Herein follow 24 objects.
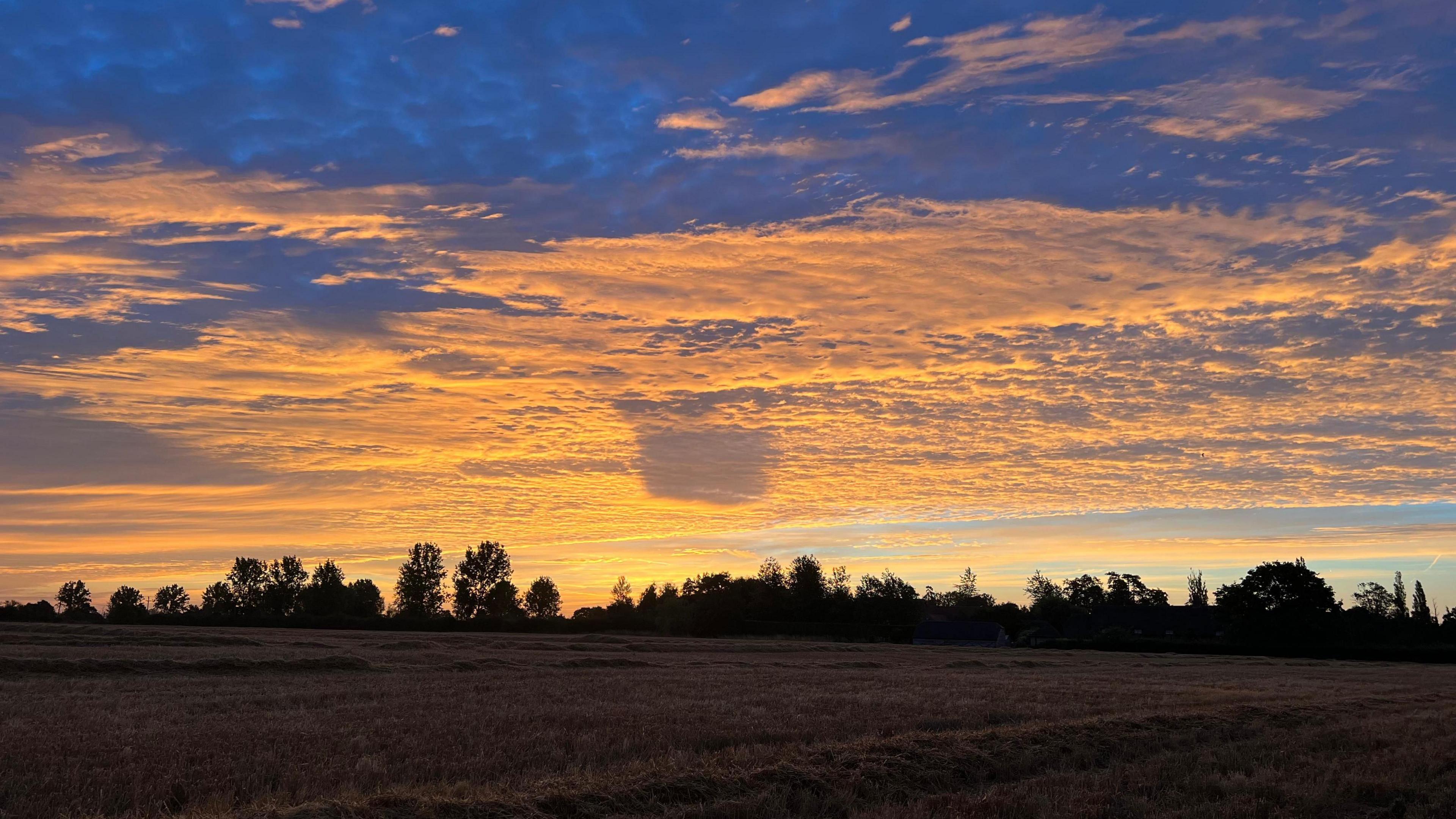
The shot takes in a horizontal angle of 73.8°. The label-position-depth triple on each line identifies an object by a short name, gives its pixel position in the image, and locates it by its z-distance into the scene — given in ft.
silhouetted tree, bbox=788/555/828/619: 404.77
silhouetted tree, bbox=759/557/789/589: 442.34
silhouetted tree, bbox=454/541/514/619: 544.62
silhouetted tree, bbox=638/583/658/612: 531.09
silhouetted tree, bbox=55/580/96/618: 617.58
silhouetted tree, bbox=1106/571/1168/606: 636.07
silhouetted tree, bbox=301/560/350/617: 520.83
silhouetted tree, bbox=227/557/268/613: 540.93
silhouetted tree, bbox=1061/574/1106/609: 634.84
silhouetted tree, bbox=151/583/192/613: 547.49
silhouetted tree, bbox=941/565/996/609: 607.78
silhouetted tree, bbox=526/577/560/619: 599.98
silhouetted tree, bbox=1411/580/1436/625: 359.46
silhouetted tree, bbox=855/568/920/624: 402.72
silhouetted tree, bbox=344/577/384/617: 527.40
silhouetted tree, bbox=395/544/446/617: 536.01
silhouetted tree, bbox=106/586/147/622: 408.26
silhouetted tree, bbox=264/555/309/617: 507.30
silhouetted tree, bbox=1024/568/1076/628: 486.79
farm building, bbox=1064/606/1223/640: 417.69
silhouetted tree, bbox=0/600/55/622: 341.82
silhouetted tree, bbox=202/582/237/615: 523.70
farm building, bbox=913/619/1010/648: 373.81
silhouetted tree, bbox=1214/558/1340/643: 280.92
